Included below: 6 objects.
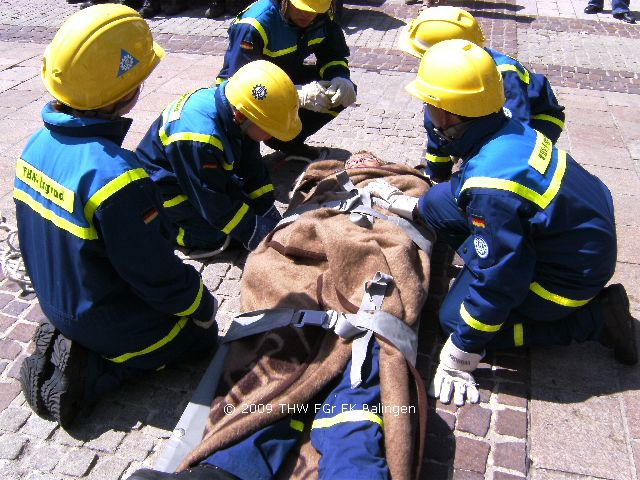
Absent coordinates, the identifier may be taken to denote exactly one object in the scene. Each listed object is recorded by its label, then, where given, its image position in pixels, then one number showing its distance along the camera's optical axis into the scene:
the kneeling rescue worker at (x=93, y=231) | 2.20
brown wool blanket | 2.39
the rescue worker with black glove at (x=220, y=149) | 3.16
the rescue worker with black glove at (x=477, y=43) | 3.57
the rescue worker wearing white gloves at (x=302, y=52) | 4.41
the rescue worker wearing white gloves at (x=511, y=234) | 2.51
